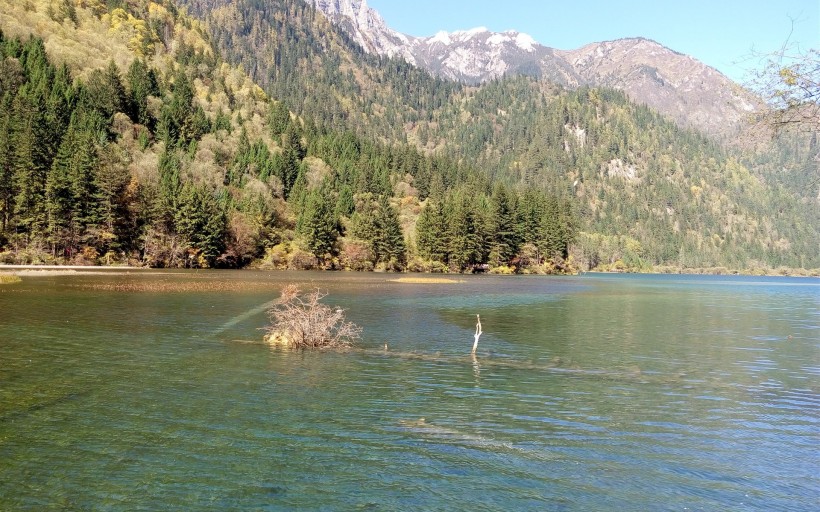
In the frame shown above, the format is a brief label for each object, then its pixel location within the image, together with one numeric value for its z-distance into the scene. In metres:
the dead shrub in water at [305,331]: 32.84
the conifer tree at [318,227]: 153.50
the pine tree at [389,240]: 163.12
